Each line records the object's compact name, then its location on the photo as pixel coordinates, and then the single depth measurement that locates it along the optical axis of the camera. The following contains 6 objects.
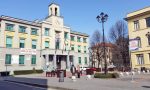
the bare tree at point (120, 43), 33.68
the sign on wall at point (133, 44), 11.83
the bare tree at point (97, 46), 37.79
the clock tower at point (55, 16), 30.93
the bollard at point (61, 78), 11.69
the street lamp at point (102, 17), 15.18
